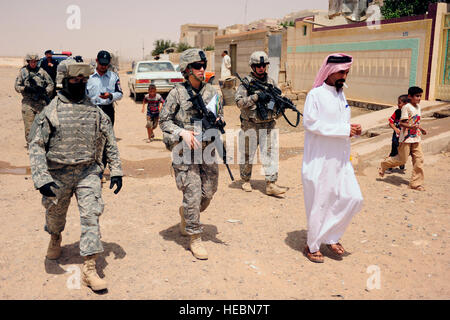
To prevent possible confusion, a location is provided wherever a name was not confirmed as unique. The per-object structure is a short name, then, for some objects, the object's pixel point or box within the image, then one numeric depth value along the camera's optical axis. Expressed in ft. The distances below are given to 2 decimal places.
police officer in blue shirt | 19.02
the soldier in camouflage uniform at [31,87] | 25.66
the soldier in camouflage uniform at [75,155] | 9.97
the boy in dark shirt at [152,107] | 30.68
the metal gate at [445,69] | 33.73
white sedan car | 47.06
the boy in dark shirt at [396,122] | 19.90
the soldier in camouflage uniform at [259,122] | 17.49
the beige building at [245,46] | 59.16
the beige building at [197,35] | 138.08
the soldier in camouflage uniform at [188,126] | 12.00
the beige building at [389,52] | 34.42
